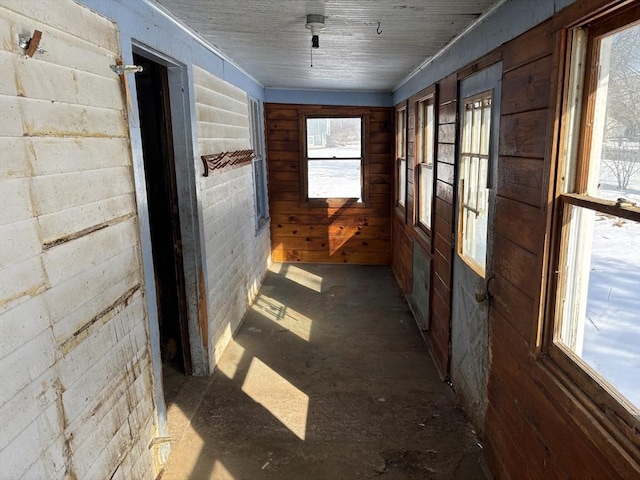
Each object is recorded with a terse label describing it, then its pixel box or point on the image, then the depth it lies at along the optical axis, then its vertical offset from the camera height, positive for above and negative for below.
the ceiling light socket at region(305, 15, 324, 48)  2.36 +0.69
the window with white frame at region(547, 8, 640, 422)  1.27 -0.25
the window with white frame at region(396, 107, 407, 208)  5.08 -0.09
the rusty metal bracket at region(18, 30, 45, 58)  1.33 +0.34
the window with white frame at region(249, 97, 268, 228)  5.33 -0.12
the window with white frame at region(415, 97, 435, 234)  4.08 -0.15
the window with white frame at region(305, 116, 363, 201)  6.09 -0.01
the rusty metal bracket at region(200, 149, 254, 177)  3.11 -0.07
